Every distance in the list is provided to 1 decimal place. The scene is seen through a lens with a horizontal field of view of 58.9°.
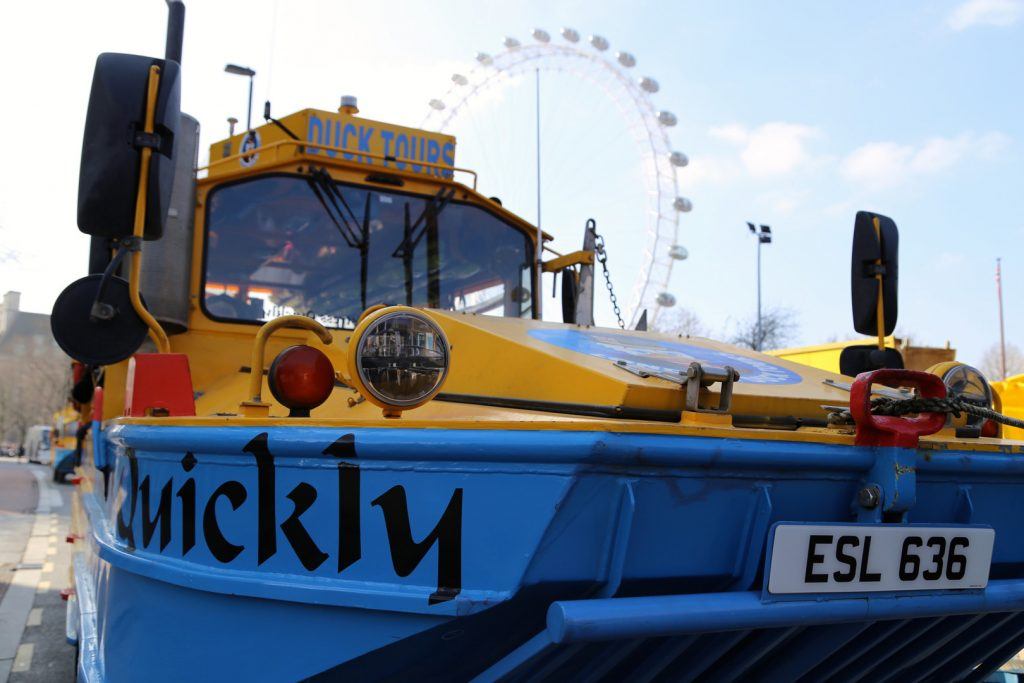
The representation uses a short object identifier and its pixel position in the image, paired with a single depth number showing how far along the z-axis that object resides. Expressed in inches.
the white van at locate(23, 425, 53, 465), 1448.7
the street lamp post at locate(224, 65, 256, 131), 261.4
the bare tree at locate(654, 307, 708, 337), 1346.5
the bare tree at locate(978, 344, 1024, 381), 2001.4
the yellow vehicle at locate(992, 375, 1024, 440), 311.0
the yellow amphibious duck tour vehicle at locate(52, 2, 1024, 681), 68.1
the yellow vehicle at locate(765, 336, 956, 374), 364.8
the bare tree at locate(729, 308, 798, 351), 1302.9
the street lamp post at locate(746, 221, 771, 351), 1160.9
